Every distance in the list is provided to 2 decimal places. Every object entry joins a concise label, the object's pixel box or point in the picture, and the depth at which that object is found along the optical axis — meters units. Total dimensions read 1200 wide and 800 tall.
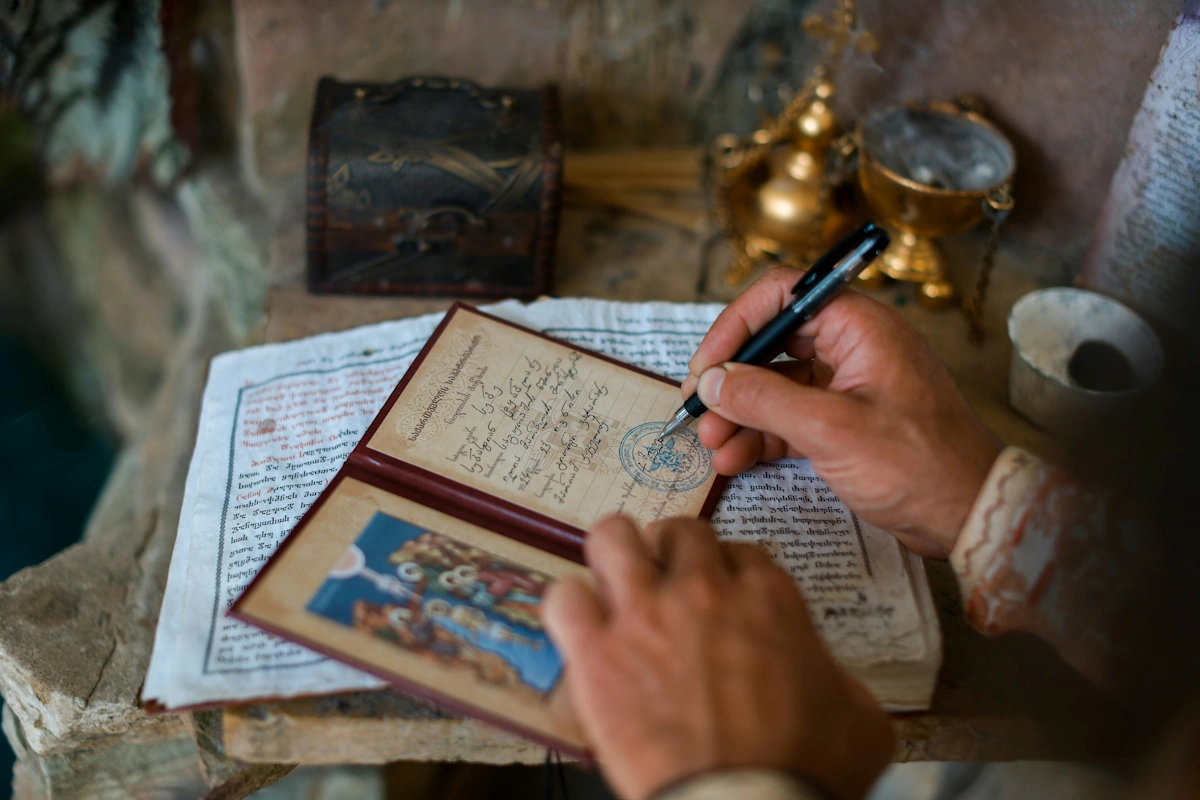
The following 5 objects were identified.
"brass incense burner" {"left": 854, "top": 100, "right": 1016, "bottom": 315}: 1.34
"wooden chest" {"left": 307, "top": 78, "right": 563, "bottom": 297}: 1.35
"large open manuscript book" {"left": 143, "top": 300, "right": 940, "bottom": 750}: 0.85
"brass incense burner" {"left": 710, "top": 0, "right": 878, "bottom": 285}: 1.50
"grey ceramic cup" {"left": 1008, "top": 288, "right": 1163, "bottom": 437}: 1.21
